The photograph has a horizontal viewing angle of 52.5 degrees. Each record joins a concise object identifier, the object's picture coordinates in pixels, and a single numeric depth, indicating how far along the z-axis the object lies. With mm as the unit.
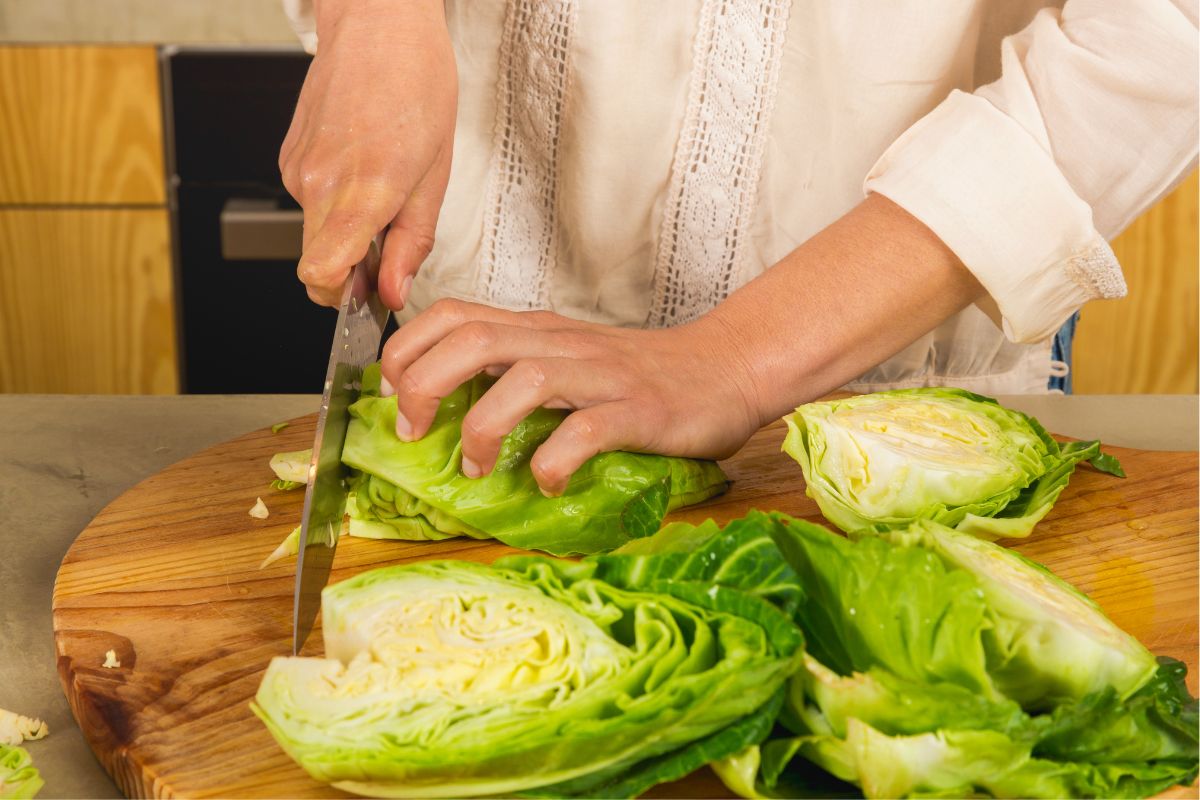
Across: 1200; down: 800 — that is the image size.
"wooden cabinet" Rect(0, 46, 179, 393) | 2879
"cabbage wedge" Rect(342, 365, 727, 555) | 1160
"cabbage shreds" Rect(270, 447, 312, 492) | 1268
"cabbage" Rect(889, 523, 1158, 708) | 845
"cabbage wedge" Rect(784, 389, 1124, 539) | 1180
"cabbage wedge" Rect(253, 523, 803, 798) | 761
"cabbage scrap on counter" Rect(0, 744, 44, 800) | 812
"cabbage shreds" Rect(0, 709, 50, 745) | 944
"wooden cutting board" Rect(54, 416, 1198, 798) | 872
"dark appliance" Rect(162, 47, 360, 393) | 2809
